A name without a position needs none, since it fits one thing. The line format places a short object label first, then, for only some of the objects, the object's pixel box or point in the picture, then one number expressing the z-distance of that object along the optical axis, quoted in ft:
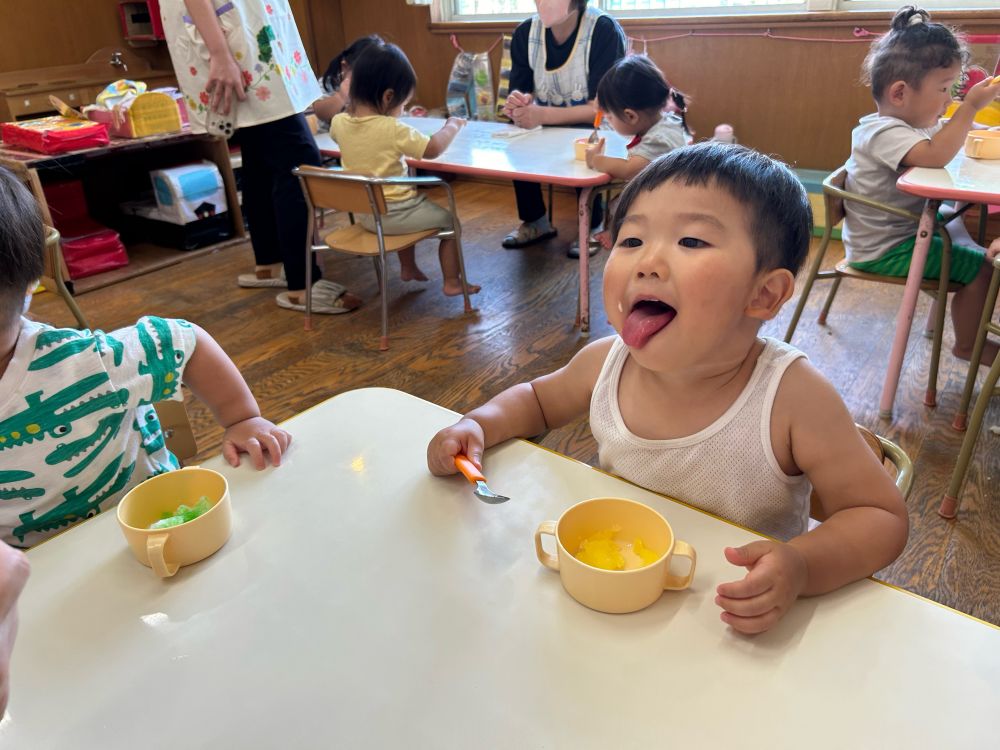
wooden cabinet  13.26
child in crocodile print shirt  2.90
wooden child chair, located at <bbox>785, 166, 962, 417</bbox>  7.02
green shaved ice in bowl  2.52
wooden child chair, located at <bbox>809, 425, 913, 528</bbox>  2.98
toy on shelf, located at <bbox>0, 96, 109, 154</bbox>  11.17
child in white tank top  2.57
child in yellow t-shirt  9.52
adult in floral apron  9.25
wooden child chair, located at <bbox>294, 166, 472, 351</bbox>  8.80
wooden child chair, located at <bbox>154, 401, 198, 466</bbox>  3.83
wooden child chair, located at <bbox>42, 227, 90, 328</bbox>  7.06
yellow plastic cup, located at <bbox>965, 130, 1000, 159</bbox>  7.32
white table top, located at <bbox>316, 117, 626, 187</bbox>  8.61
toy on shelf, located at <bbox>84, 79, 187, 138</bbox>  12.01
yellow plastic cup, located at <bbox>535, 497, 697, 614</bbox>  2.07
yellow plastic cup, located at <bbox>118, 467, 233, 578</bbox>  2.30
